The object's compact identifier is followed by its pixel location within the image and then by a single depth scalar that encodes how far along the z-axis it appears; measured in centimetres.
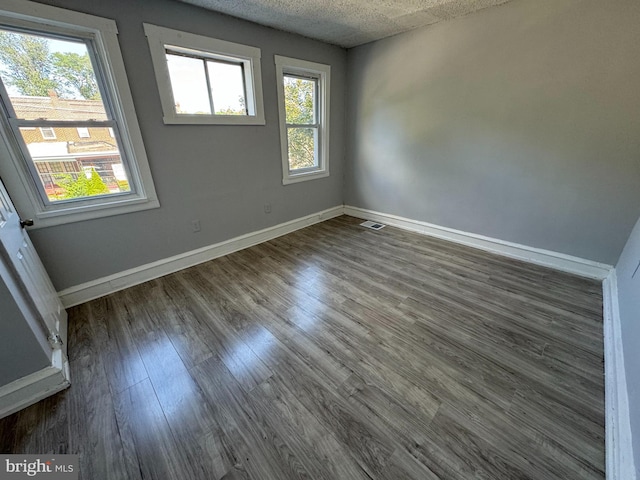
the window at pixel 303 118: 314
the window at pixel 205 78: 220
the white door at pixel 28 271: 132
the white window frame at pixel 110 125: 167
